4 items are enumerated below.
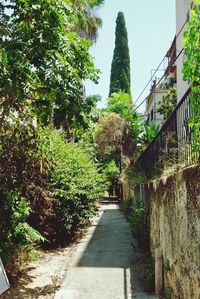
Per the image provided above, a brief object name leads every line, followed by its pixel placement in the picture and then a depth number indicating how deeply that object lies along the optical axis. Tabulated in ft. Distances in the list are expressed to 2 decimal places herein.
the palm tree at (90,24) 79.75
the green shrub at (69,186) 33.81
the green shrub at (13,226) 23.17
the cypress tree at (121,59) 161.38
